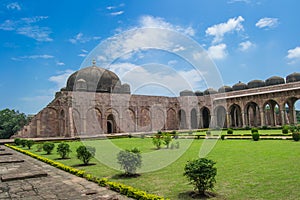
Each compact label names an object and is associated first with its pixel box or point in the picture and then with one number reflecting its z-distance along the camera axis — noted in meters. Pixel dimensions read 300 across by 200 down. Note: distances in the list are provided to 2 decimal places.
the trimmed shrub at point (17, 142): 19.25
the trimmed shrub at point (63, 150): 10.35
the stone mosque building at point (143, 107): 26.17
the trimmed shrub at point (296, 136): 13.20
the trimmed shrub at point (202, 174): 4.53
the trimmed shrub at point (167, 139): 12.68
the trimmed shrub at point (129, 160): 6.33
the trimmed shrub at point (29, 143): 16.19
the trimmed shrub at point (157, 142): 12.44
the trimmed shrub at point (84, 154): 8.45
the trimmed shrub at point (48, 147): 12.47
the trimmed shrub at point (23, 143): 17.47
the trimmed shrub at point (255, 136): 14.61
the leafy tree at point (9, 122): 35.06
